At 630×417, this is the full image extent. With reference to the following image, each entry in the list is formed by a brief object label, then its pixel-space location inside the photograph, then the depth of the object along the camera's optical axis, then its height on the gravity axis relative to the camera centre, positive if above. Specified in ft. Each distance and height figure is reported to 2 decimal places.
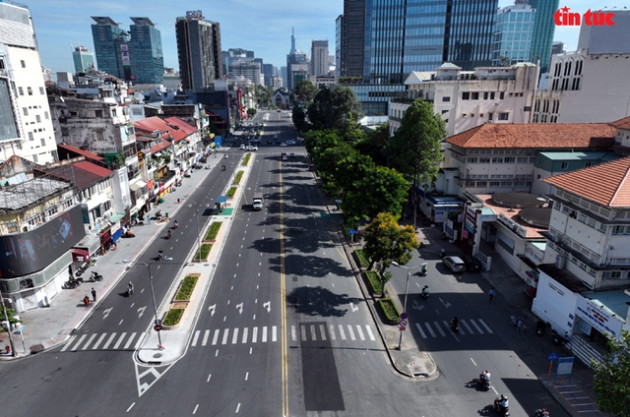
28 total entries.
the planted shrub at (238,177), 336.29 -67.93
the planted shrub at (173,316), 129.59 -71.28
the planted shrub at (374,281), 151.00 -71.41
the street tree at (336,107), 429.38 -10.35
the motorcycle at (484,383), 100.32 -71.17
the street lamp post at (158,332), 118.26 -70.32
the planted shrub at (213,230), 209.80 -71.57
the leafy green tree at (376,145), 295.69 -36.29
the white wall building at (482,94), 263.08 +1.22
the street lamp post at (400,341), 116.24 -71.42
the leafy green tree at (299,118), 557.74 -28.22
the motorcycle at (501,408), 91.50 -70.98
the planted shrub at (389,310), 131.64 -71.75
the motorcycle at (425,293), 146.72 -71.11
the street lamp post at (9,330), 113.62 -64.48
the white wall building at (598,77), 256.32 +12.01
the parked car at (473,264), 168.96 -71.46
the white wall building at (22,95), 178.81 +2.16
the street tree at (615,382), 73.51 -53.47
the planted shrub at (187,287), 146.82 -71.48
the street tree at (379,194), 173.47 -42.11
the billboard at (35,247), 131.85 -50.96
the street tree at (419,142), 202.90 -23.27
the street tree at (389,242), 139.62 -50.26
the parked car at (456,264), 167.94 -70.05
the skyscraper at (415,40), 518.78 +75.46
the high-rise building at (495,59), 543.80 +50.03
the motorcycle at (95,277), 162.71 -71.70
